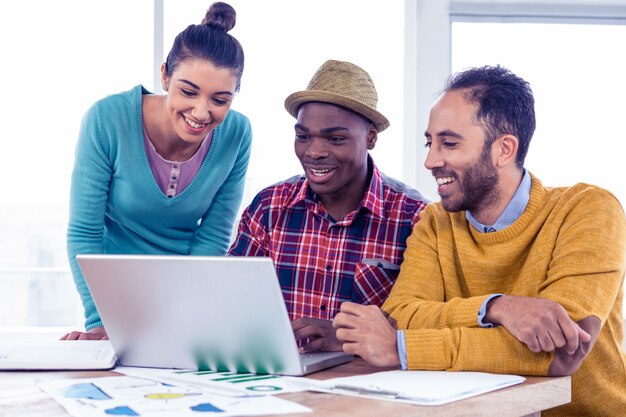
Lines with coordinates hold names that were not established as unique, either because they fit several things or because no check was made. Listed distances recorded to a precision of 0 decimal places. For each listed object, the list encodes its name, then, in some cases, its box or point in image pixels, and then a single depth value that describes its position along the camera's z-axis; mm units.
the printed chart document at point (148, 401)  1983
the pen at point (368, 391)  2063
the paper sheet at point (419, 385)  2055
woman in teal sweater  2758
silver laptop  2126
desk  2006
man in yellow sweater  2232
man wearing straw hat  2741
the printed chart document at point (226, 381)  2094
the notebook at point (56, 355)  2269
